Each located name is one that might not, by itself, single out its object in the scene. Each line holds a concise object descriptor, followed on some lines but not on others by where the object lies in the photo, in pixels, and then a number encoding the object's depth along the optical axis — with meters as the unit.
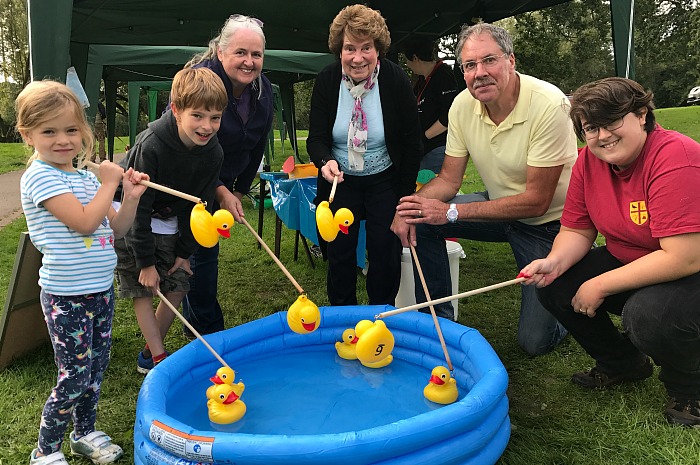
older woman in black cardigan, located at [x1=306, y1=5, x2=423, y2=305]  2.64
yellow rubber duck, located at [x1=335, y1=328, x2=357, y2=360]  2.67
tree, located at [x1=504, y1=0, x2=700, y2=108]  19.12
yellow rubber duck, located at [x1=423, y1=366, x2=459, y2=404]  2.22
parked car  23.27
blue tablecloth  3.83
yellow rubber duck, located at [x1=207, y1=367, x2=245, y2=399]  2.17
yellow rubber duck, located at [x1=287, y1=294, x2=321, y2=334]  2.30
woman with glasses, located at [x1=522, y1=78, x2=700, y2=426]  1.88
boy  2.26
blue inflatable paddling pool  1.61
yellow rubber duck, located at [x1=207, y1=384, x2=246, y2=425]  2.11
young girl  1.78
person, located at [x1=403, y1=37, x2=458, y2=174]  4.32
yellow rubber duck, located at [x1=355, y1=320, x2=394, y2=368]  2.32
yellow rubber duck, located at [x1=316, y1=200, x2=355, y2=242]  2.35
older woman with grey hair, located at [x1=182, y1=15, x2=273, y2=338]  2.56
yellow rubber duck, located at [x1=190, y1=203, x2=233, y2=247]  2.11
